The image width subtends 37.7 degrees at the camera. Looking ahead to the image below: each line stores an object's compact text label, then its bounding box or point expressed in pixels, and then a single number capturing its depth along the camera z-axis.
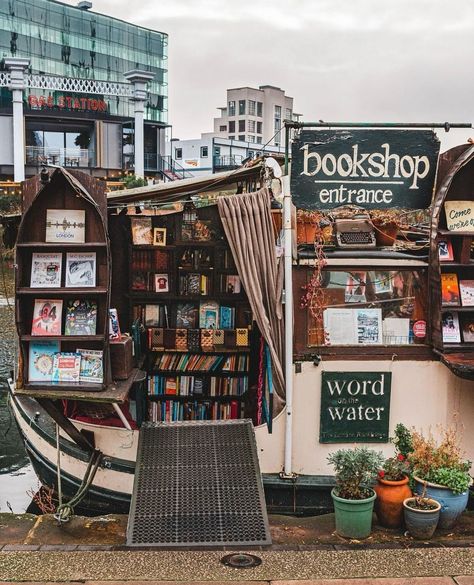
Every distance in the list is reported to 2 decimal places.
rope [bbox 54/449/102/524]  6.73
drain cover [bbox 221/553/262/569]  5.48
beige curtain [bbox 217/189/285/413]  7.29
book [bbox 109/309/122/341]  7.25
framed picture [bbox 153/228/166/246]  8.51
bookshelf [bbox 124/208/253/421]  8.50
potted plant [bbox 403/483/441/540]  6.11
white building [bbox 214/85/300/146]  96.31
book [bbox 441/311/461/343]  7.64
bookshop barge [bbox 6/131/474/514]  7.06
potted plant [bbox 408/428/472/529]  6.33
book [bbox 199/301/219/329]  8.59
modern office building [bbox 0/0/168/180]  47.44
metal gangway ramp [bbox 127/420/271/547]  6.07
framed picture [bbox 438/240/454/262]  7.62
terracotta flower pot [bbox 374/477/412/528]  6.38
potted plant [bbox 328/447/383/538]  6.17
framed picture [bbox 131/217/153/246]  8.48
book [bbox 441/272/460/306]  7.61
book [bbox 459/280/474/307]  7.62
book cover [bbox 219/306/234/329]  8.62
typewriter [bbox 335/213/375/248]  7.86
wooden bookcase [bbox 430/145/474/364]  7.32
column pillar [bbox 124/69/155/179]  49.22
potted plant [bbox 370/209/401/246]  8.14
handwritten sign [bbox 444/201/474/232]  7.54
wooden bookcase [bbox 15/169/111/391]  6.87
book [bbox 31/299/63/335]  7.01
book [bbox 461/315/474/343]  7.72
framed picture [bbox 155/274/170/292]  8.56
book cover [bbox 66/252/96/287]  7.05
